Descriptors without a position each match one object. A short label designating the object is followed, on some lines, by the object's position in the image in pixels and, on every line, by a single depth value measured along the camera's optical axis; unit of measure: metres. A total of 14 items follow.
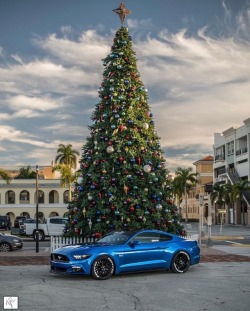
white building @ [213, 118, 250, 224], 61.16
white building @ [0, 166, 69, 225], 56.45
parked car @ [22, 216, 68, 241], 27.33
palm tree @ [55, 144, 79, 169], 60.07
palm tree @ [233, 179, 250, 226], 57.34
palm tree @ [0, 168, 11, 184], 54.14
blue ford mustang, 10.70
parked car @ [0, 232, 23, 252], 19.42
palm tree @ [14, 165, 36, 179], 80.93
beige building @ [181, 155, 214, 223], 89.12
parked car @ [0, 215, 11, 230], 42.65
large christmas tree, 16.42
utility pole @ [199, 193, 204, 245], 23.21
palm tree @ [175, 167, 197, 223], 81.21
